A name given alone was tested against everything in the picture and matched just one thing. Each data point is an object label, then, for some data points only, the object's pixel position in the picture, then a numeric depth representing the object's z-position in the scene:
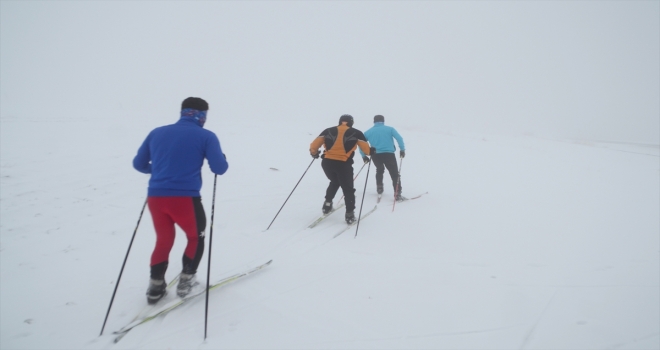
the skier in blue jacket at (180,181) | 2.93
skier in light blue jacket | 7.52
